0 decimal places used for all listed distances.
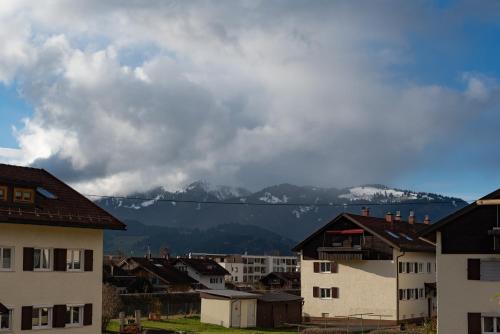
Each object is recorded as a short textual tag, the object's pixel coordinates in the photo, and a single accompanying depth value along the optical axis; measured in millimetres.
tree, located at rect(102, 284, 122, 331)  47844
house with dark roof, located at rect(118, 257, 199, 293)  100562
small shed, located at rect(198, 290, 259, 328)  57594
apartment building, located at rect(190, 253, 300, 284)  192750
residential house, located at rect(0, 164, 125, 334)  34469
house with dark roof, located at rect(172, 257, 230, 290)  124625
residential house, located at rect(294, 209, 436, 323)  61438
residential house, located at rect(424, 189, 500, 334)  38375
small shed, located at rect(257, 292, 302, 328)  60375
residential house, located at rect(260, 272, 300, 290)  112938
